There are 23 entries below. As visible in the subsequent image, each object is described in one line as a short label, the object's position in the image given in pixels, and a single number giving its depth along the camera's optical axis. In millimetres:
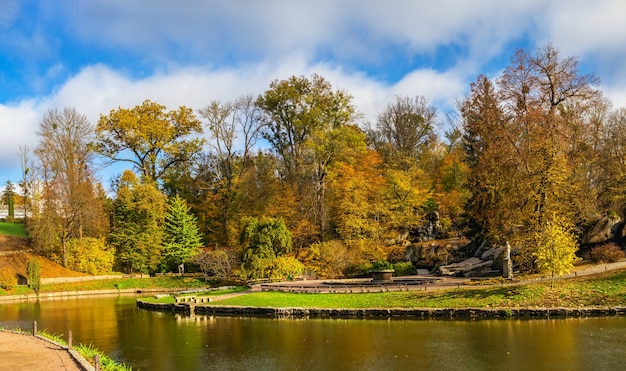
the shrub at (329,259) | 45125
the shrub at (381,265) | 43312
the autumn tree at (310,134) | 51938
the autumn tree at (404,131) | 62969
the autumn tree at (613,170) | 37634
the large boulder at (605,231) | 35469
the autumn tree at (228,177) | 58844
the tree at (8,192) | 103175
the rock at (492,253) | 37669
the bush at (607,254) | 33219
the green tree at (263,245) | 43719
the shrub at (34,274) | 46250
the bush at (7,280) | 46219
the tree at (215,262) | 47294
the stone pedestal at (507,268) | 32875
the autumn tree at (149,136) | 60031
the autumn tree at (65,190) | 54281
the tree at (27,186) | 69812
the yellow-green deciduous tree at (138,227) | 56438
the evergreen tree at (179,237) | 55969
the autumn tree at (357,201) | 48812
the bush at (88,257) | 54156
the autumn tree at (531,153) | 33188
